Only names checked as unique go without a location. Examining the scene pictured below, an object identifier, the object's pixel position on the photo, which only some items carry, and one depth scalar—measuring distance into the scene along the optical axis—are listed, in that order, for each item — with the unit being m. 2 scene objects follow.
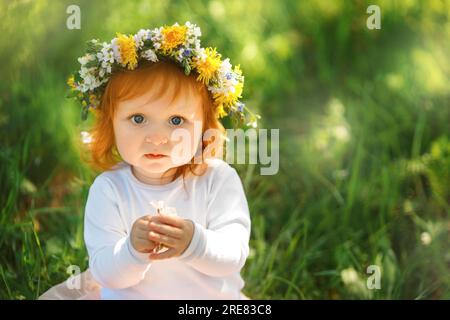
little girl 2.27
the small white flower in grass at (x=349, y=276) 2.59
